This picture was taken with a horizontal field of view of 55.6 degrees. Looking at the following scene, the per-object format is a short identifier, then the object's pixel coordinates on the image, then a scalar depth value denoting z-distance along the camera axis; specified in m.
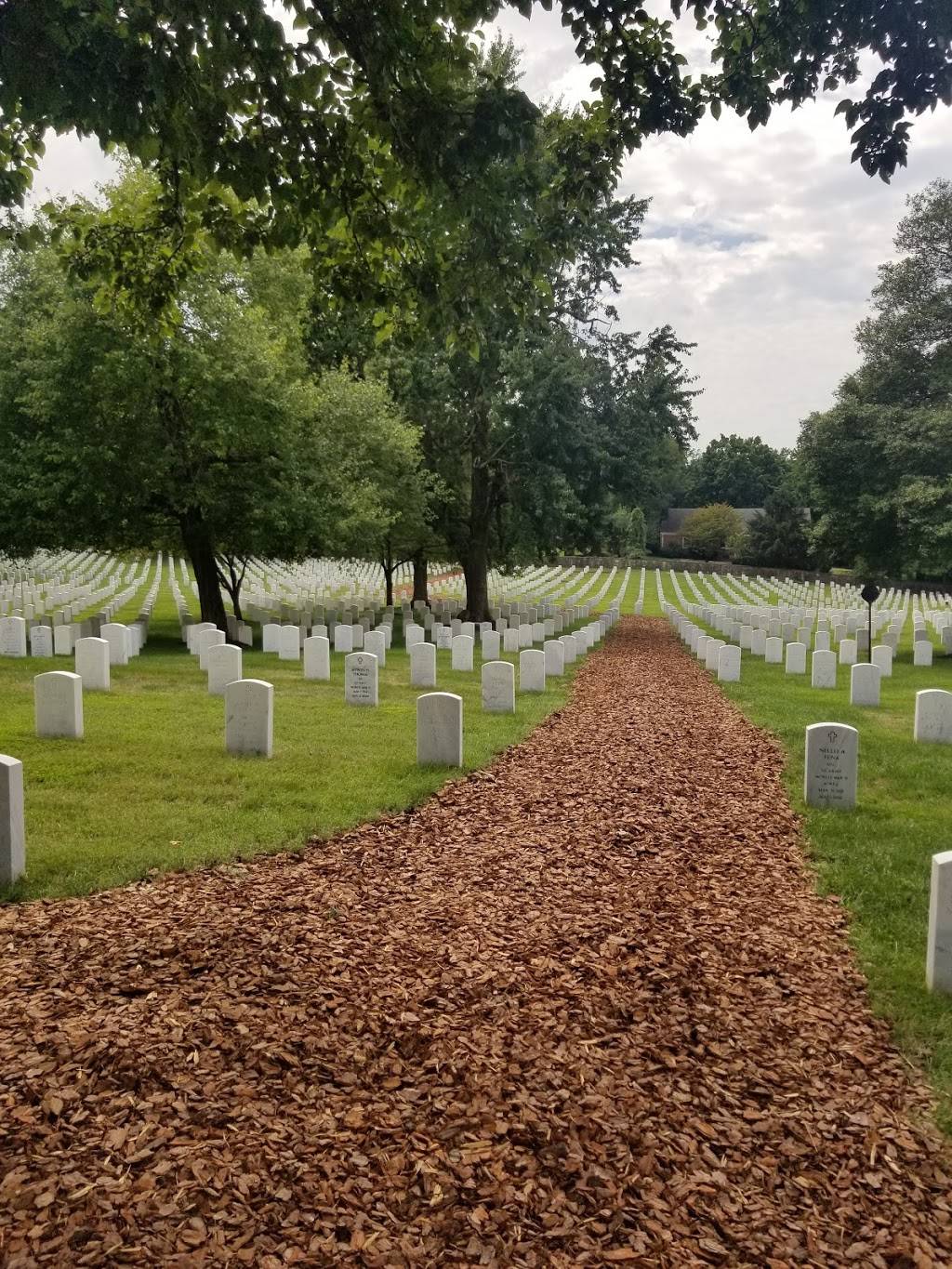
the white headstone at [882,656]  20.28
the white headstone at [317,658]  16.70
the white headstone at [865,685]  15.45
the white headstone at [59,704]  10.06
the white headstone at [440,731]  10.02
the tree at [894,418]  27.20
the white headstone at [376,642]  18.28
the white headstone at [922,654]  23.36
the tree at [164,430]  18.62
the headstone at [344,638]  21.45
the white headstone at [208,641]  16.70
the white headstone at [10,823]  6.09
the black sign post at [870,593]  21.50
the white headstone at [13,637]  17.86
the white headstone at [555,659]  19.14
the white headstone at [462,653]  19.09
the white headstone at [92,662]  13.91
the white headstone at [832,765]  8.68
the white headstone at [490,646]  21.00
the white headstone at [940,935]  5.01
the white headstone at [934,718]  12.19
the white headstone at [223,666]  14.25
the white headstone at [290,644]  20.08
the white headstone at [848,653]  22.22
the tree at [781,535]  77.50
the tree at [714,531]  94.75
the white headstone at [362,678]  13.63
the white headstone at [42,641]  17.77
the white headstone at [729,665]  19.06
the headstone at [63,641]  18.36
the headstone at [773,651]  23.44
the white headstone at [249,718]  9.84
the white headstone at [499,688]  13.89
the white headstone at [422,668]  16.33
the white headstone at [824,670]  18.31
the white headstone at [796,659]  20.41
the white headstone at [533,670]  16.28
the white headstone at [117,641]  17.48
